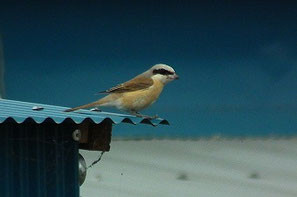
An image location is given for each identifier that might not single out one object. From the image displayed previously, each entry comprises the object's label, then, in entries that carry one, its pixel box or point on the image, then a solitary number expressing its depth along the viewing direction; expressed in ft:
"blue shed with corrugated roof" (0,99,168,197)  37.22
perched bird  45.55
